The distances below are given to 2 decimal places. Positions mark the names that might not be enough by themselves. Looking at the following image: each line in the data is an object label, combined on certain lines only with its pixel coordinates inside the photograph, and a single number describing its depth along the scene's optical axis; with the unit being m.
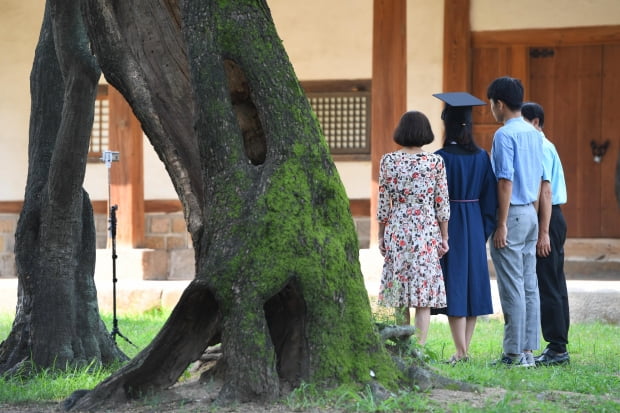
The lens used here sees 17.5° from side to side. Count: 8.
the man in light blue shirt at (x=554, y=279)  12.66
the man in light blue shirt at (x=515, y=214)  11.88
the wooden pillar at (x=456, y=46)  23.00
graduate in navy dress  12.04
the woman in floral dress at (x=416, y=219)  11.82
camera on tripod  16.24
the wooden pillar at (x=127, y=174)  22.83
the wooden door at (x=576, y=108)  23.11
